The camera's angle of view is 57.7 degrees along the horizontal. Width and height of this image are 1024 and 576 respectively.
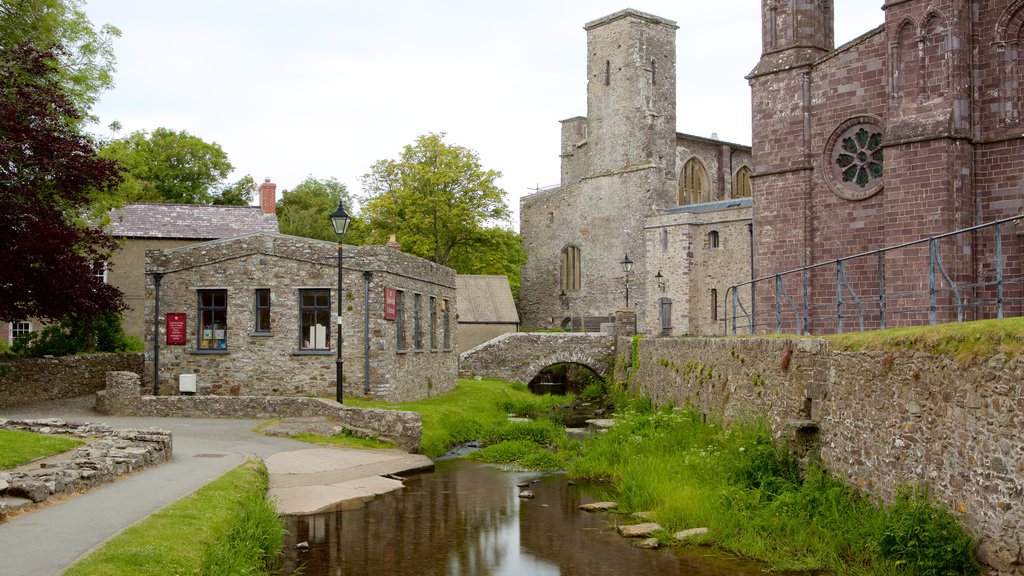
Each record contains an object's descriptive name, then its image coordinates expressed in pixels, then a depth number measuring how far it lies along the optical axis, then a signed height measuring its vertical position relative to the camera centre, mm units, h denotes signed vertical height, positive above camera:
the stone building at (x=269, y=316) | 23688 +487
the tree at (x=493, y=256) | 54812 +4774
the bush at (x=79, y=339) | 26469 -84
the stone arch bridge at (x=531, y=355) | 39406 -882
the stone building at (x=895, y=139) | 20438 +4607
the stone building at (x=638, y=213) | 50031 +7251
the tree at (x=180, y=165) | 54469 +10198
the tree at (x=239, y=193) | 58219 +9043
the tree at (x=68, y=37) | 24594 +8447
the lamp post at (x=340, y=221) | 20016 +2475
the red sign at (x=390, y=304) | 23947 +812
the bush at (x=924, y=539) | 9352 -2177
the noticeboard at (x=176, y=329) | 23875 +178
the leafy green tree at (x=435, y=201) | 52719 +7625
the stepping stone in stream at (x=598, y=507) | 15680 -2939
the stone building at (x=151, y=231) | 36312 +4134
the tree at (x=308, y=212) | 54688 +7798
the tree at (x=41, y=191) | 20312 +3443
